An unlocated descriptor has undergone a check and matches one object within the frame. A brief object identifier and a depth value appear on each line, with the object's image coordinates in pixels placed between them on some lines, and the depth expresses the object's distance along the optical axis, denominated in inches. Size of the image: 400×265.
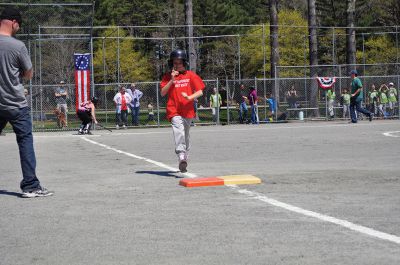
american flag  1202.6
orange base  360.9
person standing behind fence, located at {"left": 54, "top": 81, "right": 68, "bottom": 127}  1273.9
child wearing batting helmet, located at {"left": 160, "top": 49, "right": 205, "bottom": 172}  424.8
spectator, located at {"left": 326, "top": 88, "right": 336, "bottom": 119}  1432.1
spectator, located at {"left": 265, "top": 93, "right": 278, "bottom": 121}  1409.7
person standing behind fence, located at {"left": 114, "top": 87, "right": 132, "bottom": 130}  1263.9
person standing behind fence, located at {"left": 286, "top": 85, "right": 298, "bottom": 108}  1441.9
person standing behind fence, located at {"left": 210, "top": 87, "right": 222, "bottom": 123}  1317.7
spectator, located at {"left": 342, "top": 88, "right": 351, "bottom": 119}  1433.2
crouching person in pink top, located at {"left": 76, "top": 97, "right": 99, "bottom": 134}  1081.4
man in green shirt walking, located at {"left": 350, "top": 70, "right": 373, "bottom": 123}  1101.7
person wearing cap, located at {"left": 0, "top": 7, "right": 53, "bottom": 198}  335.0
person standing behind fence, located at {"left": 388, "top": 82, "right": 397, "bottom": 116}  1446.0
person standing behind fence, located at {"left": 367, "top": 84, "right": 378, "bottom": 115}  1455.5
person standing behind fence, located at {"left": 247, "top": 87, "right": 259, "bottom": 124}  1339.8
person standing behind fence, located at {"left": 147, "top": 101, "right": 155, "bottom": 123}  1368.1
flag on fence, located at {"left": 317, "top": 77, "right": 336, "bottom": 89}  1425.6
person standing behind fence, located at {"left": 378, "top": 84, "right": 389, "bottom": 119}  1435.8
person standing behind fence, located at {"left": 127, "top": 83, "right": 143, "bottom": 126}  1283.2
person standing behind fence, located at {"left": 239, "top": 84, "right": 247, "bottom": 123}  1378.0
